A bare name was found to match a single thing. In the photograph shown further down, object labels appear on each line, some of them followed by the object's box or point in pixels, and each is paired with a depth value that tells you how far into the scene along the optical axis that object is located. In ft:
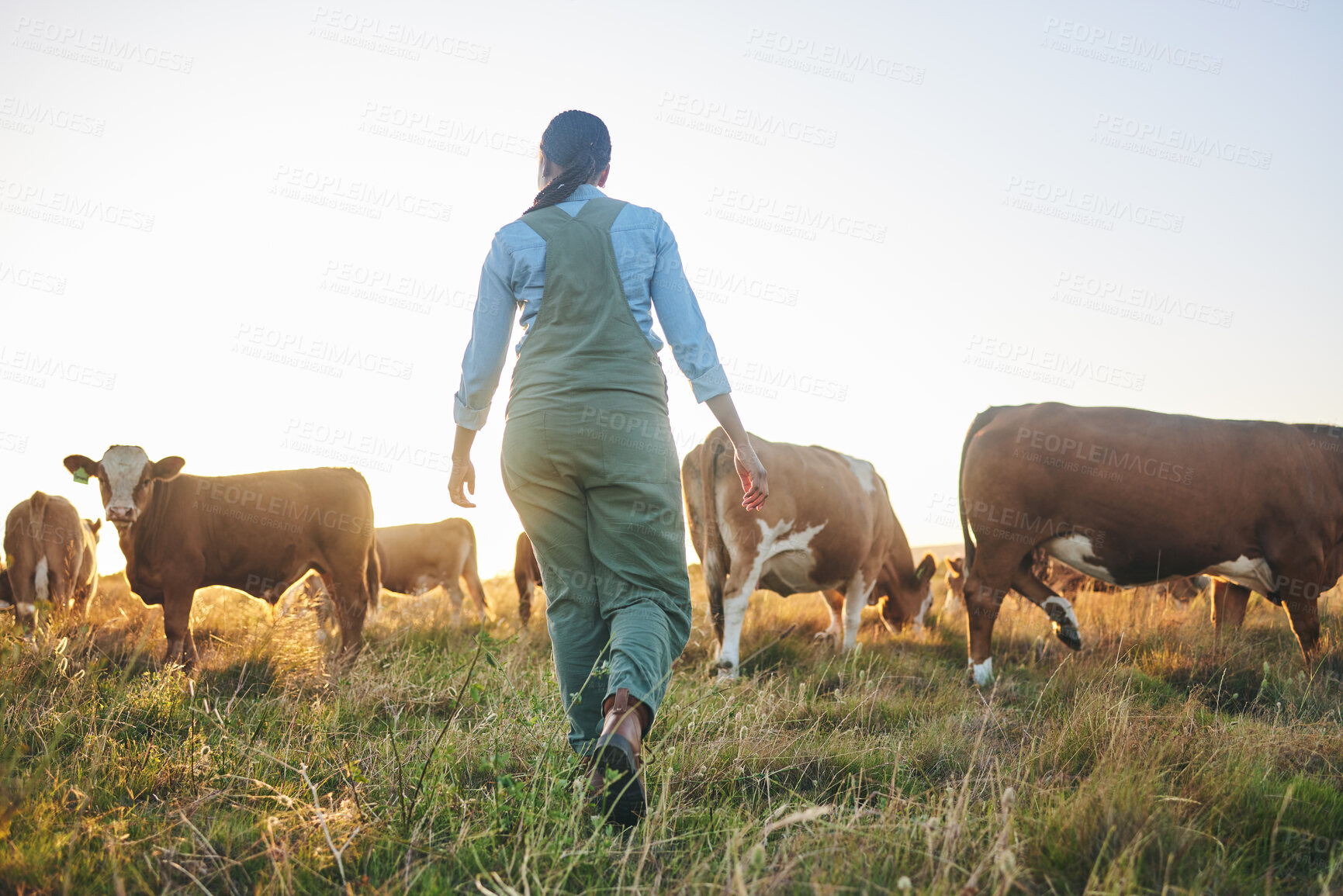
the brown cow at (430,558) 50.70
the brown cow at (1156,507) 20.22
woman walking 9.74
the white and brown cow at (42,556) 29.60
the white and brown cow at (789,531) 24.38
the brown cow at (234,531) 22.77
